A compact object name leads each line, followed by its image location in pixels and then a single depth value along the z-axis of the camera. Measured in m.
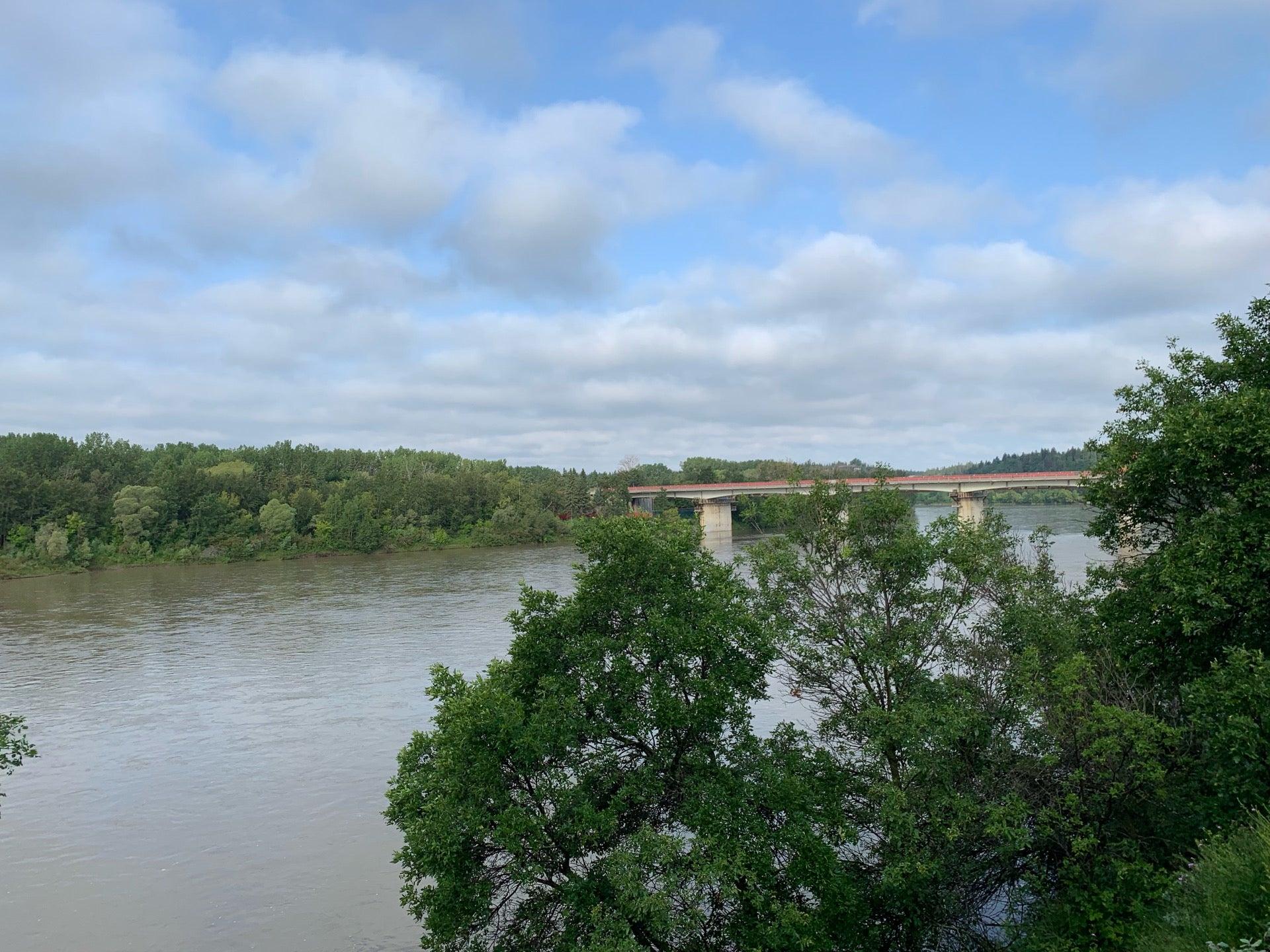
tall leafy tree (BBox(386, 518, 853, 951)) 10.91
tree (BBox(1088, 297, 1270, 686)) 10.99
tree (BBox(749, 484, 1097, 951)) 12.66
